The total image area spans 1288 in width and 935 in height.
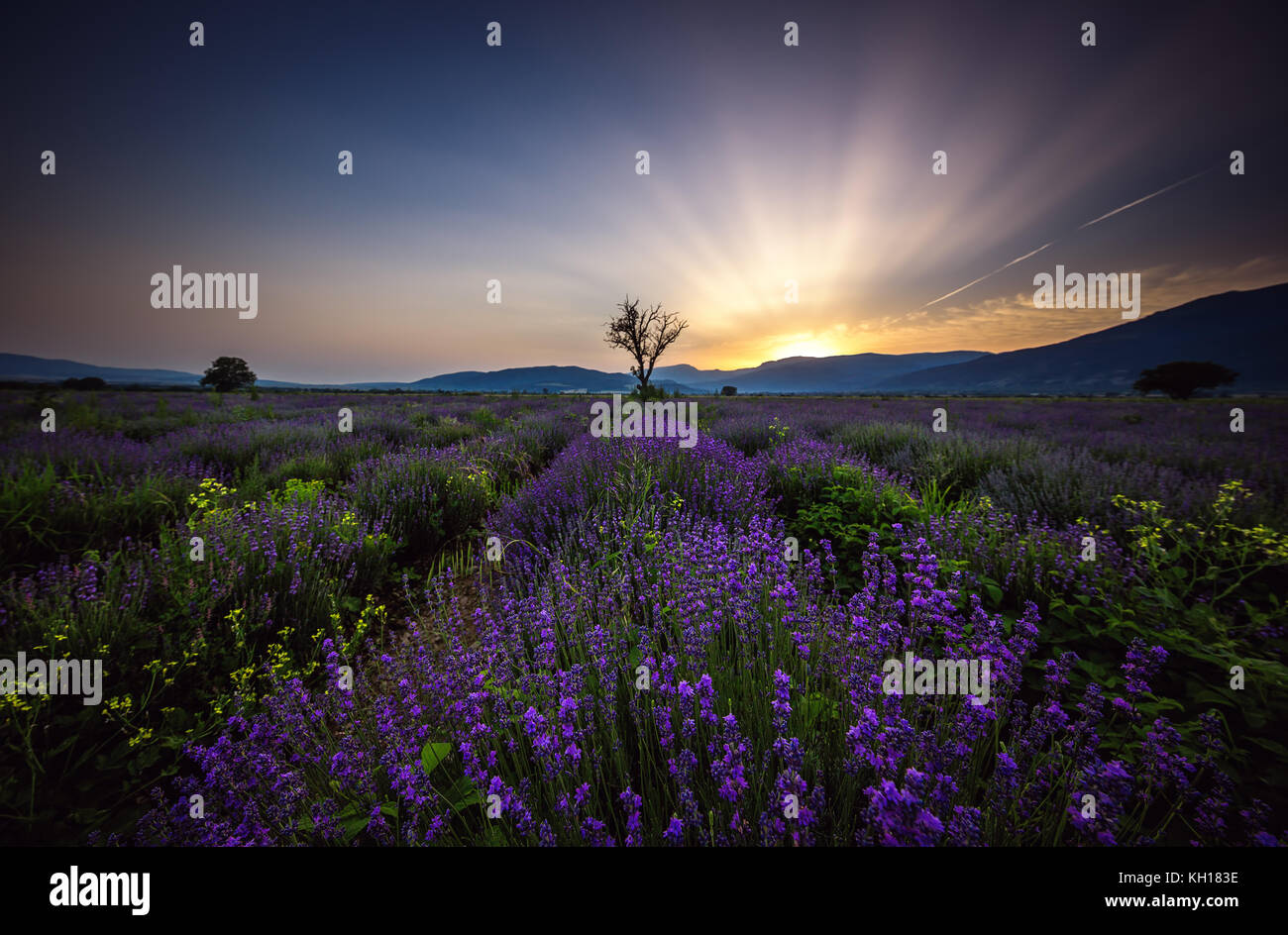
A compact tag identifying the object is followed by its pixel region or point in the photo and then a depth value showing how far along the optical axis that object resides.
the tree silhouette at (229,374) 38.72
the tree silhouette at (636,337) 26.22
